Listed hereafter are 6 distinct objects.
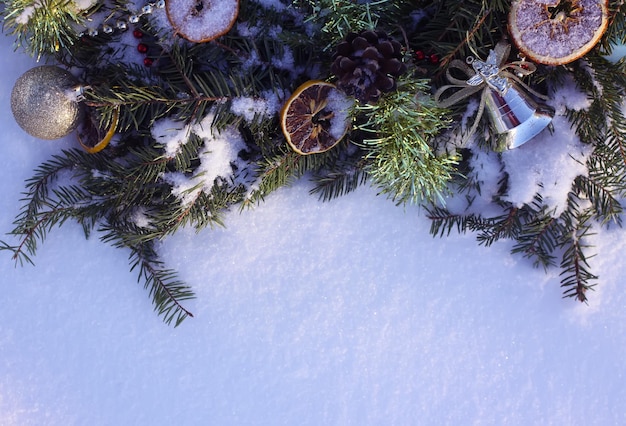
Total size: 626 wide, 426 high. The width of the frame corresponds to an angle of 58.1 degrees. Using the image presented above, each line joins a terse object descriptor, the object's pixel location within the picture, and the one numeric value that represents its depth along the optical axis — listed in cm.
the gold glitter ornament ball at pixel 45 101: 77
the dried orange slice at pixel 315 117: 77
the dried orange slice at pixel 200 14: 76
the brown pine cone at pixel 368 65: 67
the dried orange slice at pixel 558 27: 70
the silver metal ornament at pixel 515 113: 74
